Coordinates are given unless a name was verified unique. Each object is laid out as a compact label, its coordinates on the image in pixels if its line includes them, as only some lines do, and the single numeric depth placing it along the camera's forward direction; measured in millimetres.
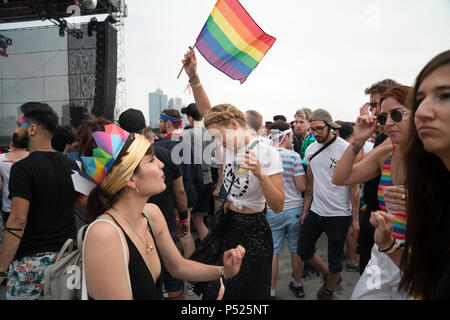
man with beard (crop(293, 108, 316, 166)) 5105
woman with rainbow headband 1077
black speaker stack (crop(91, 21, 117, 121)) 13359
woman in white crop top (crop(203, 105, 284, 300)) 2037
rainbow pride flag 3246
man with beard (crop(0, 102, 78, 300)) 1792
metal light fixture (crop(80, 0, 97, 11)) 10234
